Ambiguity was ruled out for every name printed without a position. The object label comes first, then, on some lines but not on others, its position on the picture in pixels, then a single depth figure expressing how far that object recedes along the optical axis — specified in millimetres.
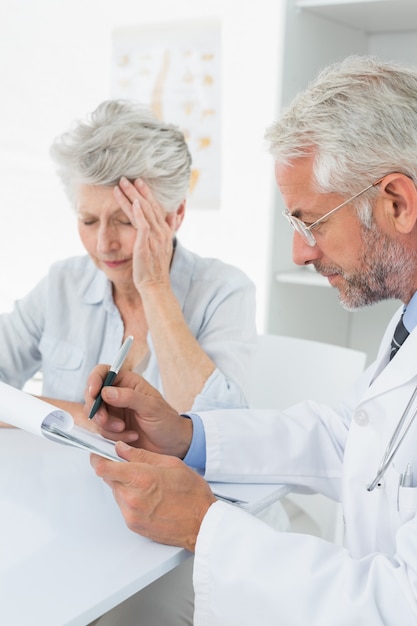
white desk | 781
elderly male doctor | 880
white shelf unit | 2016
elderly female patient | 1502
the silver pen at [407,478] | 967
